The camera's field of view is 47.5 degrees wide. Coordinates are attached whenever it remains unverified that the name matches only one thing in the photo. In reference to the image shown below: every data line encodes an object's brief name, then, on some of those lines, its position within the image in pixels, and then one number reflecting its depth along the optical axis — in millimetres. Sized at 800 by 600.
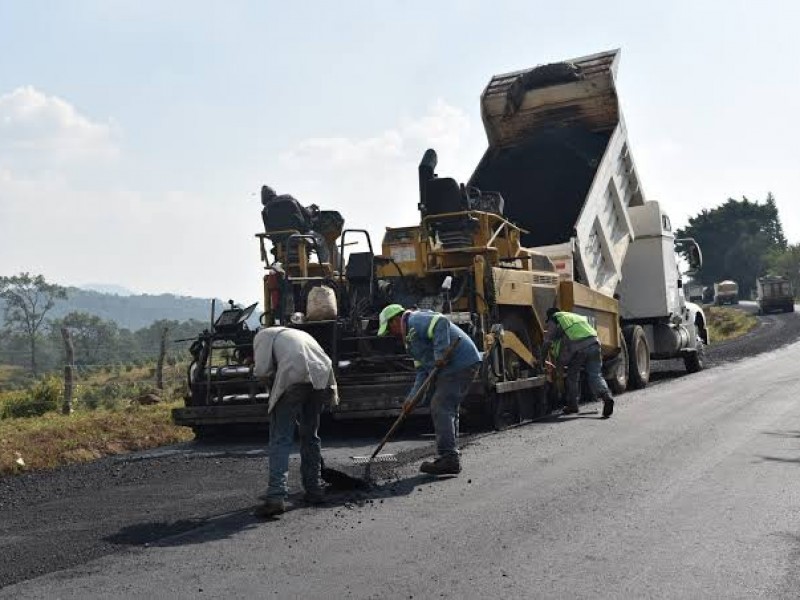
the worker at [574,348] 11203
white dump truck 13312
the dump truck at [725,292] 62781
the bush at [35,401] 14922
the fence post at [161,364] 18862
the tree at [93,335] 68625
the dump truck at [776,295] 49281
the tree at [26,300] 74500
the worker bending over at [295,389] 6289
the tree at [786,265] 77125
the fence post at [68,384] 14850
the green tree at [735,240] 79812
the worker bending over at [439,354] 7422
